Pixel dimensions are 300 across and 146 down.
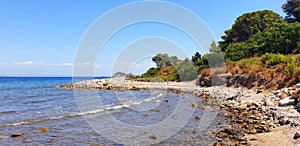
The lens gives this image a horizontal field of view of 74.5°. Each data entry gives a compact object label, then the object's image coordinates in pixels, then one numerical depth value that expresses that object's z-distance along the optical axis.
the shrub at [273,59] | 17.05
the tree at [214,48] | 41.13
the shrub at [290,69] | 14.22
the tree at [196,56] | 44.79
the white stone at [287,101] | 9.72
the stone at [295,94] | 9.73
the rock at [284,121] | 7.59
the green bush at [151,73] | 50.21
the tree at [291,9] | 35.90
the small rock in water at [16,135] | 7.45
